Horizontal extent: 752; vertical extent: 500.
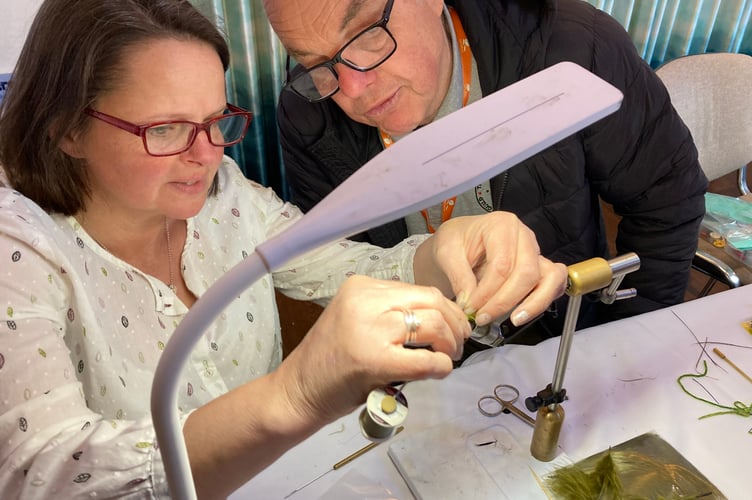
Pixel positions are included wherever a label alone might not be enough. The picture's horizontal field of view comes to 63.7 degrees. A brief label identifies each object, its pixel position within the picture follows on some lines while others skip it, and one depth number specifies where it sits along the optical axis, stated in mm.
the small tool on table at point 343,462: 940
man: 1171
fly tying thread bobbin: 583
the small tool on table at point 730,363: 1154
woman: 716
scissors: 1055
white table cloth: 961
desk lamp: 413
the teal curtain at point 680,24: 2746
